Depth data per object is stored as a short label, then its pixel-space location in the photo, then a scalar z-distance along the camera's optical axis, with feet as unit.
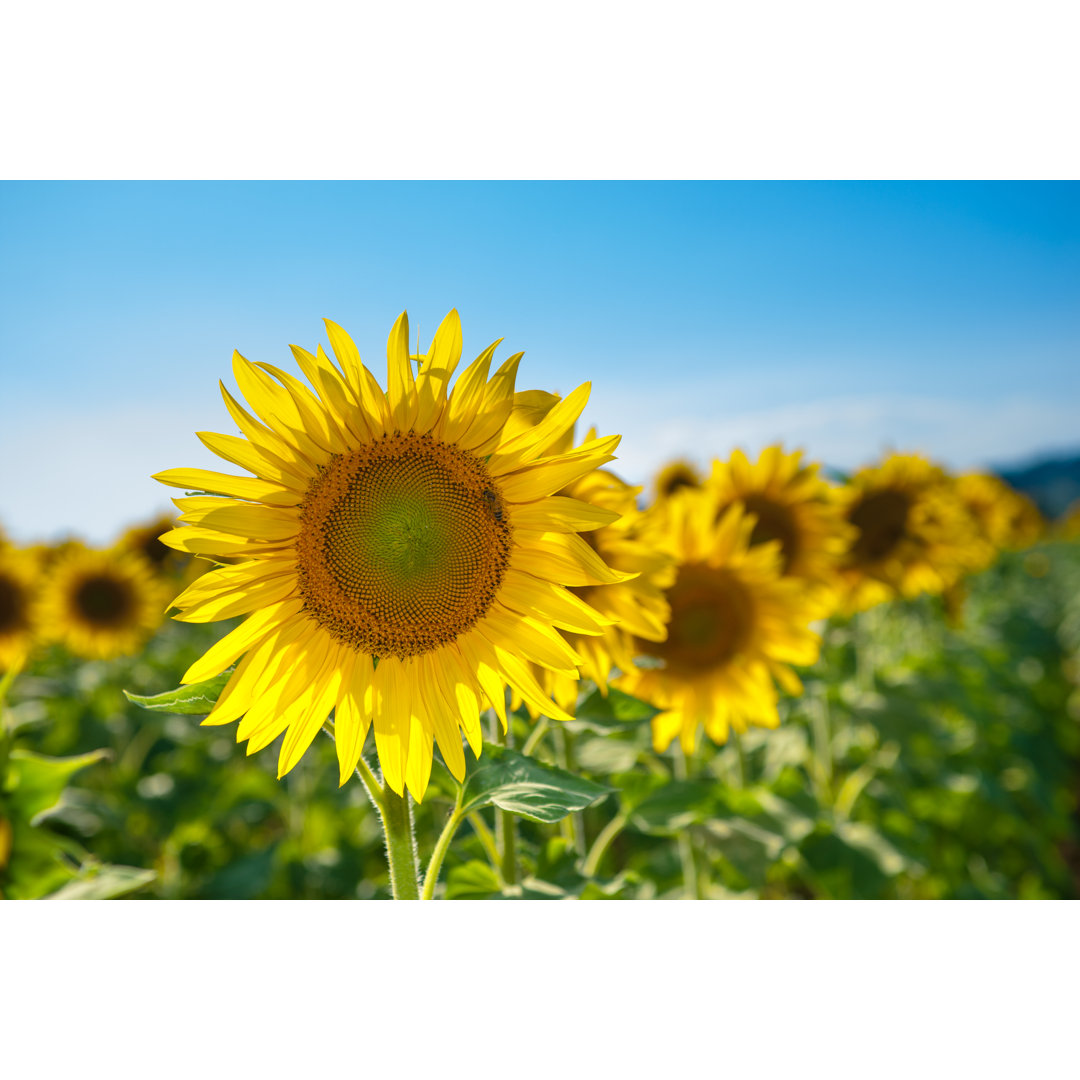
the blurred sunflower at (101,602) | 9.90
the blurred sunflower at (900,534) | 7.09
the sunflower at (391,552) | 2.55
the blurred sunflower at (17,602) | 8.94
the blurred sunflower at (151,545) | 10.64
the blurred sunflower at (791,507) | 6.07
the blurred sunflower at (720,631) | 4.87
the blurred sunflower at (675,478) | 7.79
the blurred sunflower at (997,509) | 11.77
